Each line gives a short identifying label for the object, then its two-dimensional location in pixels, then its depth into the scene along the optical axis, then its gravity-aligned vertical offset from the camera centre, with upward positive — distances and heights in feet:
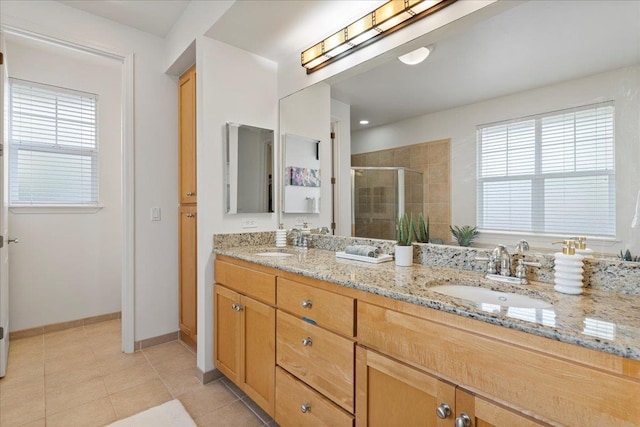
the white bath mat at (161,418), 5.45 -3.64
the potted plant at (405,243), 4.92 -0.49
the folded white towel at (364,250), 5.32 -0.66
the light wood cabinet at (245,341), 5.24 -2.37
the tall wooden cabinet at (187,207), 8.32 +0.15
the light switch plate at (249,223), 7.50 -0.25
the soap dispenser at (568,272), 3.36 -0.65
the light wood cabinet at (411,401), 2.69 -1.81
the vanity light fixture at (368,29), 4.84 +3.22
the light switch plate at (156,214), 8.80 -0.03
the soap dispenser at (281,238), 7.59 -0.61
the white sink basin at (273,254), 6.47 -0.86
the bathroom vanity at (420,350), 2.24 -1.31
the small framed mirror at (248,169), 7.19 +1.04
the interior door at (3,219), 6.83 -0.13
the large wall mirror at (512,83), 3.50 +1.78
